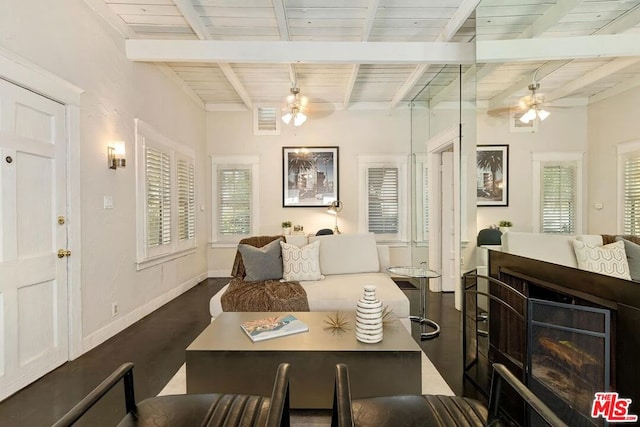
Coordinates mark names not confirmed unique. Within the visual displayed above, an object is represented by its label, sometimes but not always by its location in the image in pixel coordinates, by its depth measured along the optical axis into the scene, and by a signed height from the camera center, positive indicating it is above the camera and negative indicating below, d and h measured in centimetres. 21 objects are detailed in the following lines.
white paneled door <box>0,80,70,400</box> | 213 -21
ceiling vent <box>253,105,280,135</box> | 582 +159
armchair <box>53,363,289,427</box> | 116 -80
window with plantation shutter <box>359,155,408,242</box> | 584 +22
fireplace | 155 -77
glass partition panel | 372 +59
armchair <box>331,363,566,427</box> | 111 -81
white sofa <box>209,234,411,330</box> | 291 -76
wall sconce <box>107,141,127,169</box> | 318 +54
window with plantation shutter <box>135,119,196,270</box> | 374 +14
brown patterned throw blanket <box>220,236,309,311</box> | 290 -82
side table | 319 -91
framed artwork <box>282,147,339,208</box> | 582 +62
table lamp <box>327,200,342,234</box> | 572 -2
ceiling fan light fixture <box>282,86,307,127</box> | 452 +145
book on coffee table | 208 -82
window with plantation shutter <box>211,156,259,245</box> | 586 +19
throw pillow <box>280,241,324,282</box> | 348 -60
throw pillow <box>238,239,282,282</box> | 346 -60
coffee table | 188 -95
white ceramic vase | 195 -67
